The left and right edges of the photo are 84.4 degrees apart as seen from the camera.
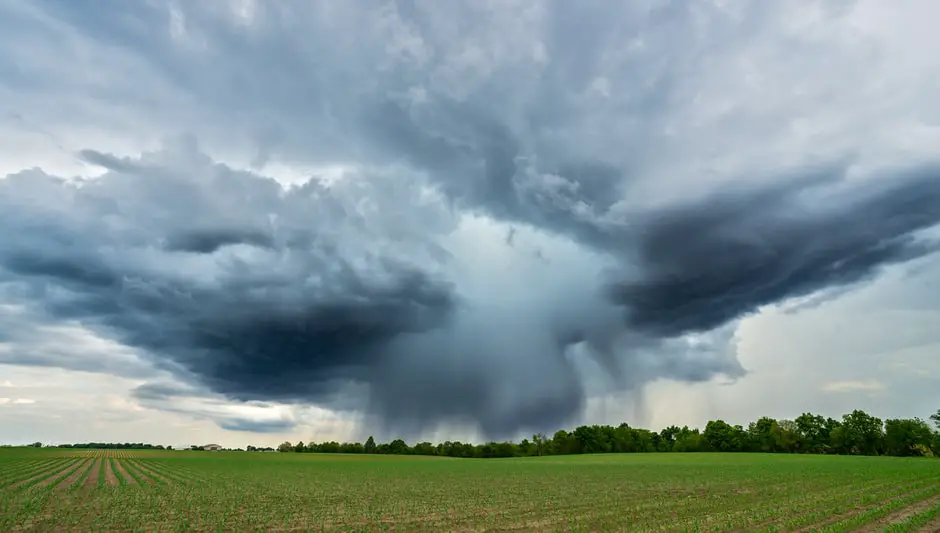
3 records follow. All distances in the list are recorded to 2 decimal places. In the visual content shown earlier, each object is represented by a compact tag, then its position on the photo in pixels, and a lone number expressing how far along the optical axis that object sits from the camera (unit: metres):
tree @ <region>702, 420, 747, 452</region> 184.12
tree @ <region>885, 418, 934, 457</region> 150.25
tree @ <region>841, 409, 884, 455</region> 160.00
